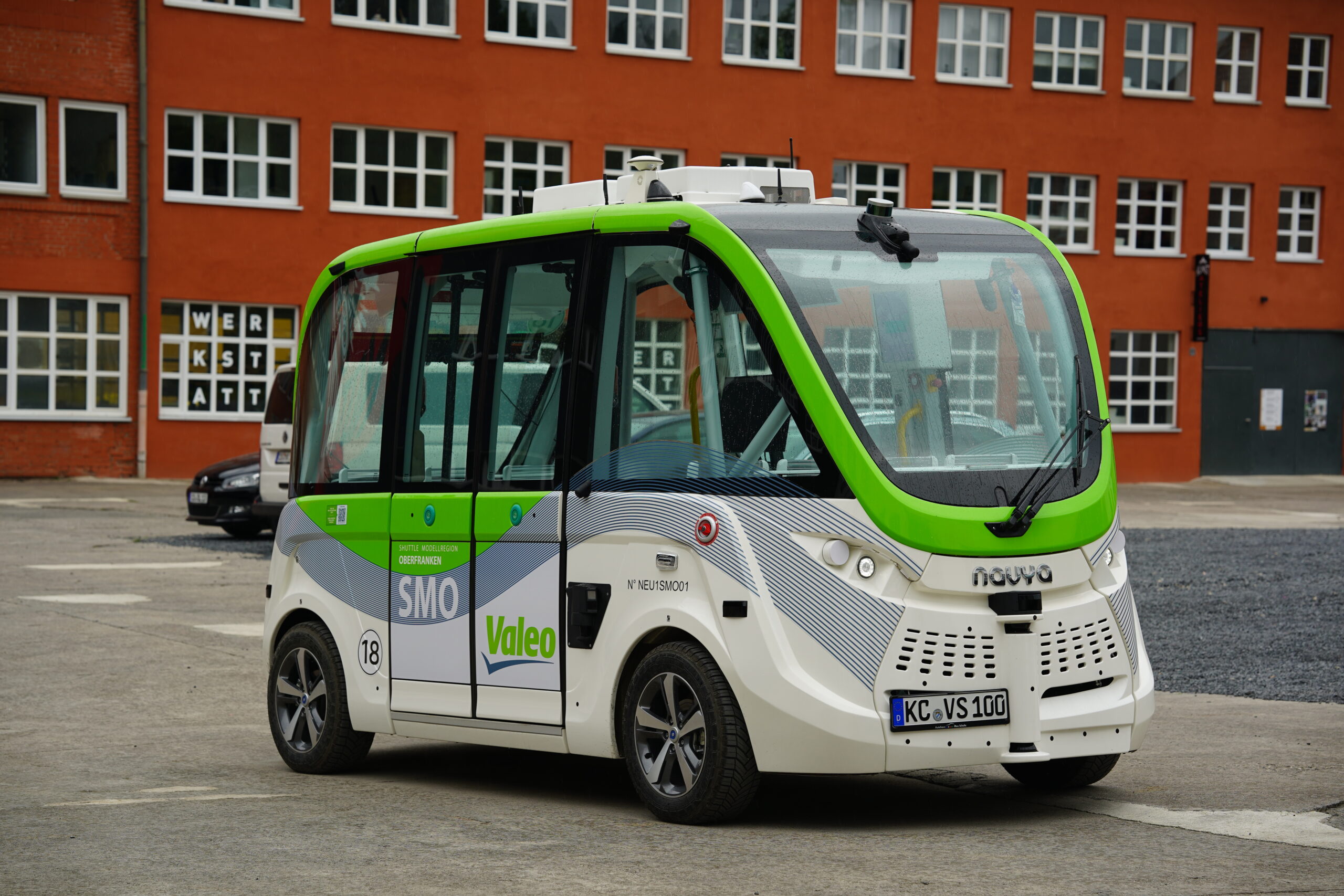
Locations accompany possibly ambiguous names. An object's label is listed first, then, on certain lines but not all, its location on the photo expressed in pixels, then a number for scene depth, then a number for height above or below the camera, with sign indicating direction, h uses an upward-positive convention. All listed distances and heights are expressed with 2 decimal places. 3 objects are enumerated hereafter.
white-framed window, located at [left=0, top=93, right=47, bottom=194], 35.44 +4.16
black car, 23.36 -1.43
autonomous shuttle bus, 7.05 -0.44
